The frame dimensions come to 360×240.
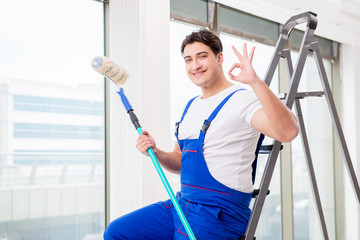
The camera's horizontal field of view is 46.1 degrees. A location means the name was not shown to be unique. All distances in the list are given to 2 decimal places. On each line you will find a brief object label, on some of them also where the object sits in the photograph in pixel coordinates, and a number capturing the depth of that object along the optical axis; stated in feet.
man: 5.18
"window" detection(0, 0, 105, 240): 8.34
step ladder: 5.80
